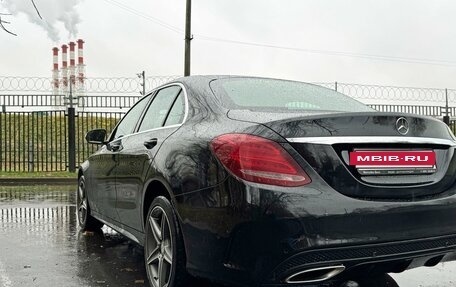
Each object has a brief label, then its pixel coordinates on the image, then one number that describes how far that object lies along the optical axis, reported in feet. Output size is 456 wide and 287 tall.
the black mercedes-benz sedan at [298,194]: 7.91
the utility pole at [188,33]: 49.65
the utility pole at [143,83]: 54.30
